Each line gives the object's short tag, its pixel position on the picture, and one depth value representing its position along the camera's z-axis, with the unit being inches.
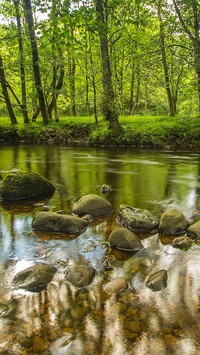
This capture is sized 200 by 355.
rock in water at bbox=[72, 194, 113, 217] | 223.9
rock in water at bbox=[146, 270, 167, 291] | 129.9
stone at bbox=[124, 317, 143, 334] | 104.9
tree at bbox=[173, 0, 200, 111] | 522.9
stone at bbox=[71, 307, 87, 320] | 112.3
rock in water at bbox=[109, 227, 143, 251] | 165.3
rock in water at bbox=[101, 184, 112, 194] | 294.5
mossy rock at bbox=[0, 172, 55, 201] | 266.2
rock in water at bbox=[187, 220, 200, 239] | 180.4
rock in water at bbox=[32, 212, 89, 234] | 192.2
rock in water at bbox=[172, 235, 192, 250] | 167.6
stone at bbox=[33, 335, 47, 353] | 96.7
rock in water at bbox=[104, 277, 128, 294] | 128.0
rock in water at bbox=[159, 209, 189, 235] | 186.7
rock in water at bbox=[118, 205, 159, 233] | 191.8
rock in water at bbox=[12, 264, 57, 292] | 130.8
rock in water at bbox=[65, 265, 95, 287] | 133.6
